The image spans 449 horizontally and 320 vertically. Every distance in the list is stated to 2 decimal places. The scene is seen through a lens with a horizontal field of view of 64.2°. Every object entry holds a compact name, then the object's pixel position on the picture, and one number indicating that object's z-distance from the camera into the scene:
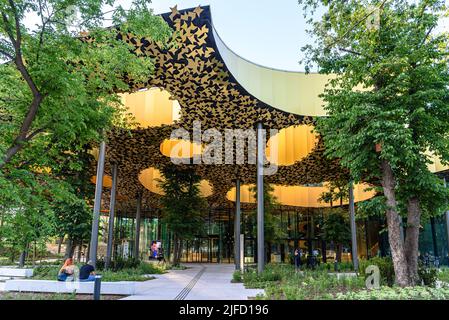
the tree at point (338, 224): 25.89
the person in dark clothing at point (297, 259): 23.65
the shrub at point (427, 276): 11.38
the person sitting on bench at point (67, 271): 11.12
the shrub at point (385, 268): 11.46
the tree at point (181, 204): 24.30
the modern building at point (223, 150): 12.71
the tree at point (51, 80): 7.03
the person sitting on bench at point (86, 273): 10.80
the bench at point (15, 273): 15.79
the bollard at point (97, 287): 8.26
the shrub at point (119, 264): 19.61
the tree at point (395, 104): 10.10
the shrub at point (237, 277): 15.58
